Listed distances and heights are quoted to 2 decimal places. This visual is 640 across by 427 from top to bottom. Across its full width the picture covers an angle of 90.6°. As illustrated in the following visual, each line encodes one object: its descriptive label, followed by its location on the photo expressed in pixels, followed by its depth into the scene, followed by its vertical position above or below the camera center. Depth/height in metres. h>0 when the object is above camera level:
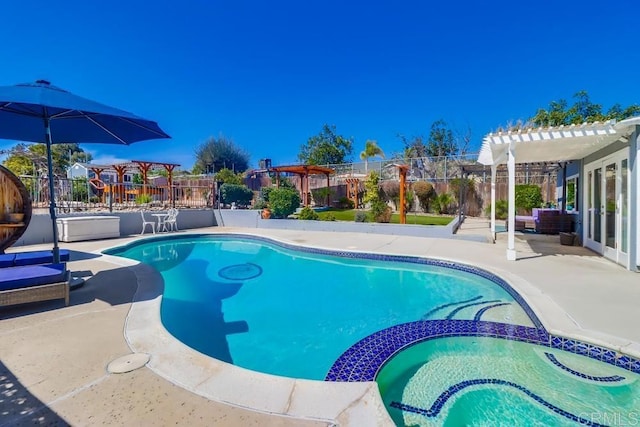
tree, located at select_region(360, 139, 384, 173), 26.86 +4.38
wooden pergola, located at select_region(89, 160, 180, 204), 14.57 +1.89
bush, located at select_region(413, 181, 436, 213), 17.23 +0.44
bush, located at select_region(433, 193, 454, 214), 16.89 -0.18
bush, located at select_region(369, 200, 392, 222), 12.40 -0.42
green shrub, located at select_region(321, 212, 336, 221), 13.50 -0.67
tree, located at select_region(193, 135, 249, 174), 36.75 +5.77
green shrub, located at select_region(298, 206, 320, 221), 13.48 -0.52
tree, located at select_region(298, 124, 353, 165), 38.00 +6.66
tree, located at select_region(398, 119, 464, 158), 30.12 +5.62
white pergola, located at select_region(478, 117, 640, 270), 5.53 +1.14
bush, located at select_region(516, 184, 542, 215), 14.41 -0.01
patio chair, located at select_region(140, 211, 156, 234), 11.54 -0.64
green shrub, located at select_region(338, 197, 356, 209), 19.28 -0.07
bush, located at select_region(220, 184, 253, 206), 15.48 +0.52
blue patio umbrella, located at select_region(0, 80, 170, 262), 3.80 +1.38
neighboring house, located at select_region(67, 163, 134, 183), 16.69 +2.06
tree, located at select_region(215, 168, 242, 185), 20.76 +1.95
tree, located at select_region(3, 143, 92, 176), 22.12 +5.22
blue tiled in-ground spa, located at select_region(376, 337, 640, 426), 2.55 -1.73
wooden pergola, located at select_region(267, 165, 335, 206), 17.01 +1.83
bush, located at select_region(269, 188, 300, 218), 13.95 +0.07
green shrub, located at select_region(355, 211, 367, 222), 12.61 -0.61
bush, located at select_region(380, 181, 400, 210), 18.16 +0.59
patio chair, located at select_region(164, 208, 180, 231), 12.16 -0.55
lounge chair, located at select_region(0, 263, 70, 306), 3.69 -0.92
